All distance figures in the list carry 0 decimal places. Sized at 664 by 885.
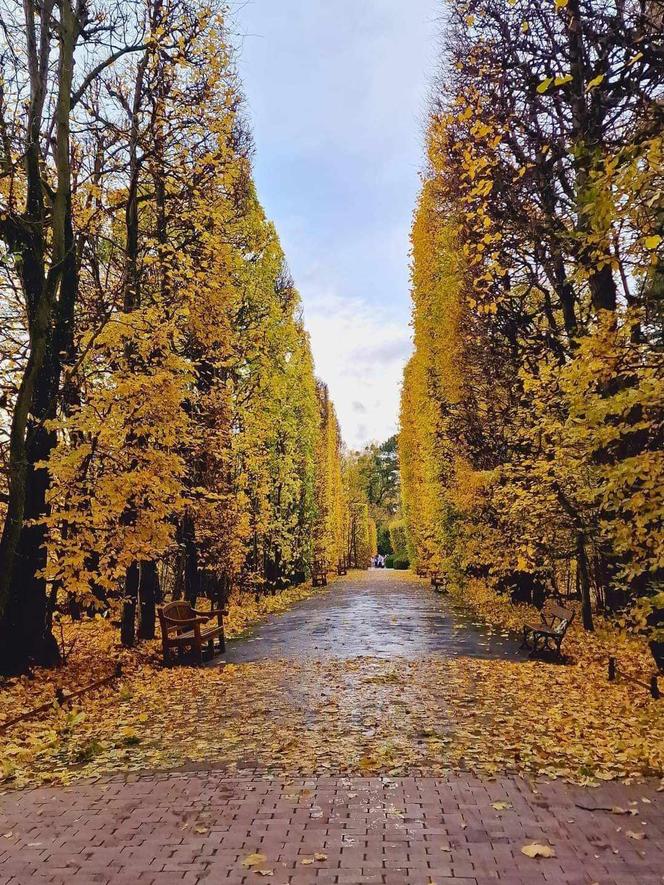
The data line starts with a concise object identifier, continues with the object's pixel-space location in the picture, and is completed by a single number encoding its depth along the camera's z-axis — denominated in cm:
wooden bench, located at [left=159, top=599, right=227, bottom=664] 992
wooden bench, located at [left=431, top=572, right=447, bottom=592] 2758
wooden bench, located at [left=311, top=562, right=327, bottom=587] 3226
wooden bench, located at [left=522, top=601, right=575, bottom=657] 962
